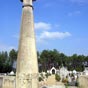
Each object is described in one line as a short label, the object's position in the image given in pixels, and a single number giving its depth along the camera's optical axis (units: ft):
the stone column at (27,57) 9.92
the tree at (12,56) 116.94
